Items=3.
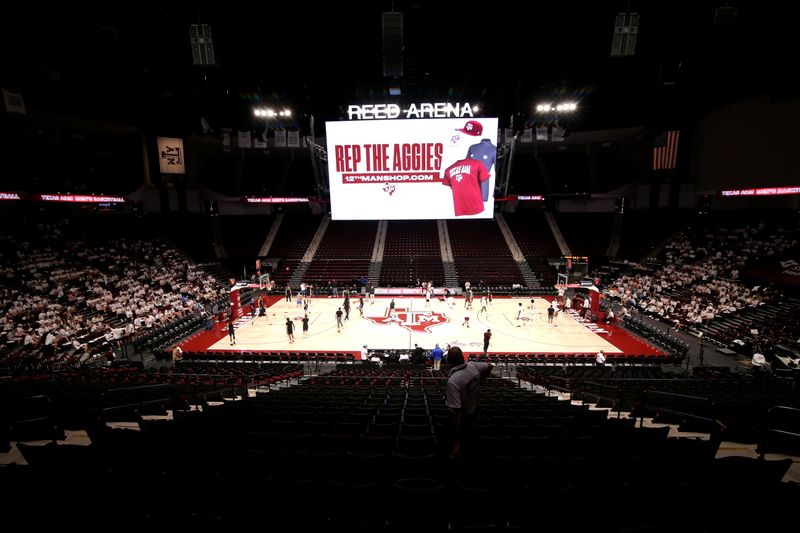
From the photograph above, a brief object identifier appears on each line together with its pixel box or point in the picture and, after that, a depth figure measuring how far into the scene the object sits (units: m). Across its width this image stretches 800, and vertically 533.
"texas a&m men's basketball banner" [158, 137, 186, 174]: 37.84
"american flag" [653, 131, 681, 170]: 35.91
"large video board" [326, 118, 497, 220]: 26.59
